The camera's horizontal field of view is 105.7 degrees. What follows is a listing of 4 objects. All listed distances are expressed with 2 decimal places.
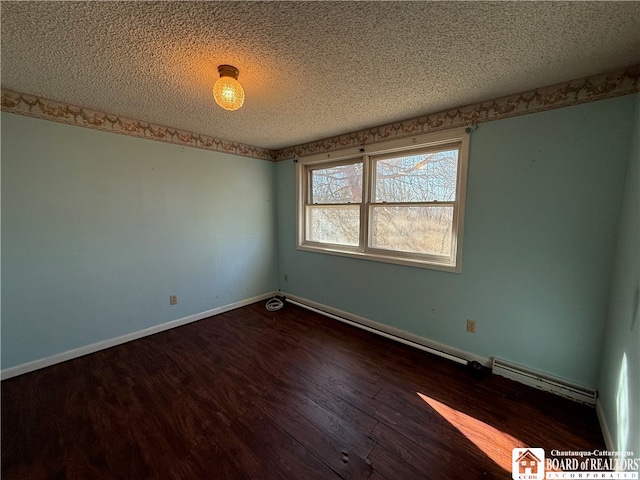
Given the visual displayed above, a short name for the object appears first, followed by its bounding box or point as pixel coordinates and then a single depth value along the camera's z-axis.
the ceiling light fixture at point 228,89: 1.52
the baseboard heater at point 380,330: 2.30
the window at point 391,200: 2.38
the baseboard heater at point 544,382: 1.77
